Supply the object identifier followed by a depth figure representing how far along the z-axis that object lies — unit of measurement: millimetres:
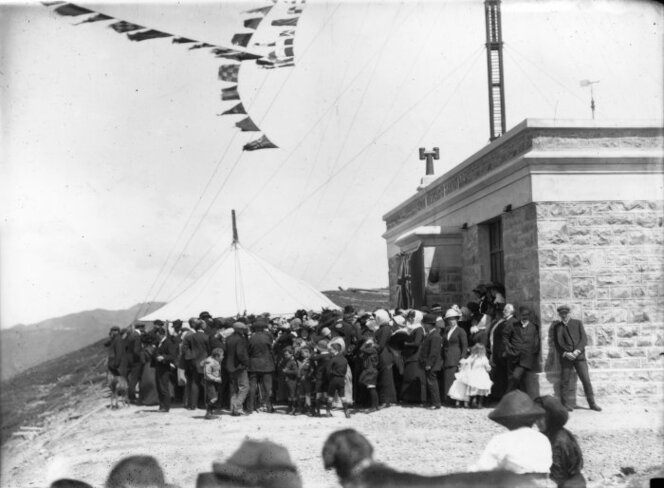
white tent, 17750
